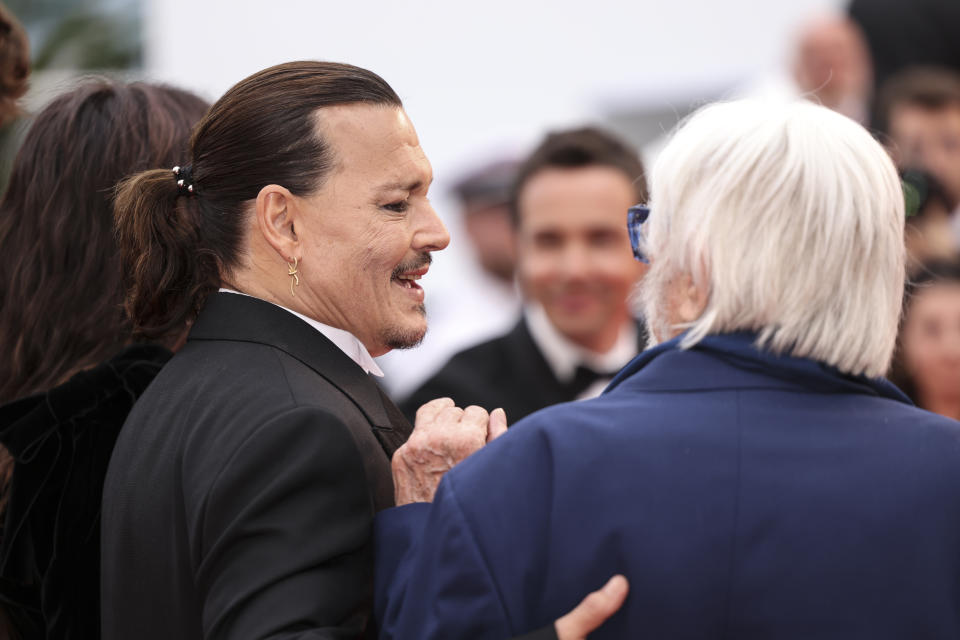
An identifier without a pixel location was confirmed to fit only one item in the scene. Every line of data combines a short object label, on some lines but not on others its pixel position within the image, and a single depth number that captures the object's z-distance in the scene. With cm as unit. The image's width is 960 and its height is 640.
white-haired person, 377
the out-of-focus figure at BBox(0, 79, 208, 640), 490
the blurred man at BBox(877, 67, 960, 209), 1224
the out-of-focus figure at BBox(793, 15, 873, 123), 1352
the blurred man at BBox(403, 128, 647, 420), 920
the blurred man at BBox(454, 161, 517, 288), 1369
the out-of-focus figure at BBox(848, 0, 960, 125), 1419
